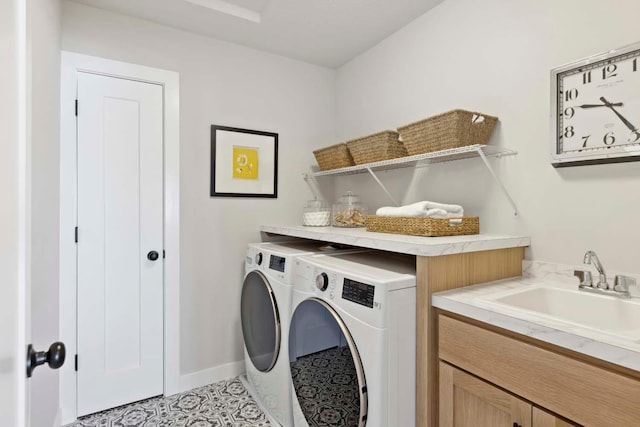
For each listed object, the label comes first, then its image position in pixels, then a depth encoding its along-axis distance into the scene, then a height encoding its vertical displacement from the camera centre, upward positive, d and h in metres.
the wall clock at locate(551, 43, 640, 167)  1.23 +0.42
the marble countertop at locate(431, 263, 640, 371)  0.82 -0.31
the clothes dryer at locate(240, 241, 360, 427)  1.73 -0.61
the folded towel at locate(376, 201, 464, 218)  1.55 +0.02
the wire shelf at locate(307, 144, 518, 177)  1.56 +0.31
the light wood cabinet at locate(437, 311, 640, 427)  0.81 -0.46
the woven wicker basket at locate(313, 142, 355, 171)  2.36 +0.42
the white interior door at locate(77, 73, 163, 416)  2.01 -0.17
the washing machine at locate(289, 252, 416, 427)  1.18 -0.51
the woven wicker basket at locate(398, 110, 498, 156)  1.58 +0.42
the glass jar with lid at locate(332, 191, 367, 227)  2.21 +0.02
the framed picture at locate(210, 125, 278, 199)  2.39 +0.38
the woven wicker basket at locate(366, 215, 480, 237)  1.47 -0.05
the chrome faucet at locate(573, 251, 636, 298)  1.22 -0.25
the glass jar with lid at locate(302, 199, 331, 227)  2.32 -0.02
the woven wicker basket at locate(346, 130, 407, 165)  2.01 +0.42
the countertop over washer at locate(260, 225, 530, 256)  1.25 -0.11
